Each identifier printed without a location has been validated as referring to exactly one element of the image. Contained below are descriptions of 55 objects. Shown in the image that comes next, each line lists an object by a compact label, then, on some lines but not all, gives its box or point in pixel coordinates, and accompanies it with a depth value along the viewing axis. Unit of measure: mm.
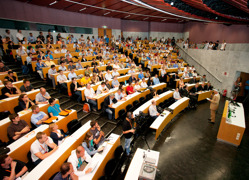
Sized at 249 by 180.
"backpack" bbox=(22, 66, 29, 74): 7265
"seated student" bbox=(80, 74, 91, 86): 7260
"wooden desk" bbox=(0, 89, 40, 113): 4607
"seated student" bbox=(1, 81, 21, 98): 4955
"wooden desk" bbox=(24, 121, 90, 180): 2785
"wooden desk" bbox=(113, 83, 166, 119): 5786
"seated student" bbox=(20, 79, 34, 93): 5462
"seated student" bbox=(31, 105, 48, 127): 4139
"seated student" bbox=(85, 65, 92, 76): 7965
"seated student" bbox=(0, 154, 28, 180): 2578
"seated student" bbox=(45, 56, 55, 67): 7867
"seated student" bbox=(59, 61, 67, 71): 7641
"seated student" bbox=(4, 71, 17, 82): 5738
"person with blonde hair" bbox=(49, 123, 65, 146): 3588
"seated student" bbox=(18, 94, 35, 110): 4519
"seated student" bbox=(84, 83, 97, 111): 6153
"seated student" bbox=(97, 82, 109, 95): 6514
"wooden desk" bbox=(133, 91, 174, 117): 5763
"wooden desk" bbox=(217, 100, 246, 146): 4928
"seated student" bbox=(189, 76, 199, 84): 9902
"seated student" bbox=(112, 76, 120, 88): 7488
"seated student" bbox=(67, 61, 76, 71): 7947
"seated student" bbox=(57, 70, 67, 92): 6758
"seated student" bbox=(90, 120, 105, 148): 3800
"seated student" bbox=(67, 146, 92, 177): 2964
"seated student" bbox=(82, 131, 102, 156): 3538
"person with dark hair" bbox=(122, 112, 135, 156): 4160
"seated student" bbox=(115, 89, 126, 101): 6215
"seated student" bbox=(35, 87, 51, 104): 5070
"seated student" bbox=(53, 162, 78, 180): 2578
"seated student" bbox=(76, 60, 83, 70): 8461
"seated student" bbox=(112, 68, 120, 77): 8827
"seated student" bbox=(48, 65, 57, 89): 7022
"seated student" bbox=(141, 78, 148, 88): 8070
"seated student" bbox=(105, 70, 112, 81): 8242
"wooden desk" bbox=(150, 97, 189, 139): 5023
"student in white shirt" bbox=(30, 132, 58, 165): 3135
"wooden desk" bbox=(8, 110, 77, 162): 3219
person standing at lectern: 6127
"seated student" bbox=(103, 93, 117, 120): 5706
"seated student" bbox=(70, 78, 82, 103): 6480
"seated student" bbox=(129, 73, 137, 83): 8461
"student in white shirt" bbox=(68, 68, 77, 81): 7277
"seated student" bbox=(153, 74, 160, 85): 9125
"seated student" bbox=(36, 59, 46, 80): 7391
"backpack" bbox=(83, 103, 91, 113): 6012
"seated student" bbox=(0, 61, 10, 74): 6046
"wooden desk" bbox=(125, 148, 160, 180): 3028
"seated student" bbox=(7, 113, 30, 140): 3609
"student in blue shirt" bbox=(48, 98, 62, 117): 4554
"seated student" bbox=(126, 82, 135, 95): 7300
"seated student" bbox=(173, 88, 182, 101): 7722
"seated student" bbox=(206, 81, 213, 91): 9223
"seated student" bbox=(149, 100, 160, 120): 5785
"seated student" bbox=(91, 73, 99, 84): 7234
